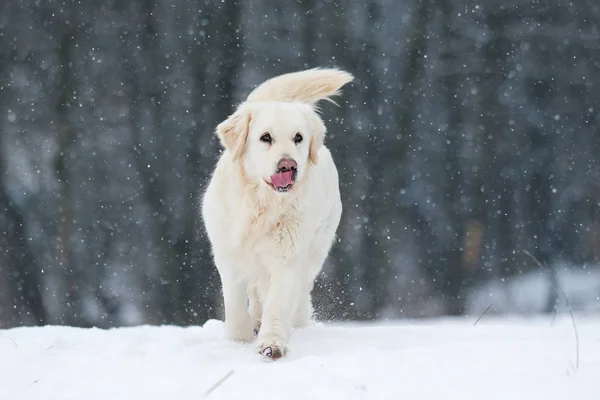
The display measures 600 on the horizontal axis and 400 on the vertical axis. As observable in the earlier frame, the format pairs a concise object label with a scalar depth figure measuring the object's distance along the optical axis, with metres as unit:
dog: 8.43
